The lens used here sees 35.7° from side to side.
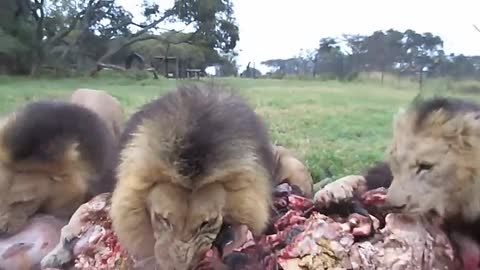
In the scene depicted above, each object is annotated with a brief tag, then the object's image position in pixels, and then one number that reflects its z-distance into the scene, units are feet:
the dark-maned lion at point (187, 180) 3.28
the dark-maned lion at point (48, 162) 4.29
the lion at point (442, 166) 3.81
